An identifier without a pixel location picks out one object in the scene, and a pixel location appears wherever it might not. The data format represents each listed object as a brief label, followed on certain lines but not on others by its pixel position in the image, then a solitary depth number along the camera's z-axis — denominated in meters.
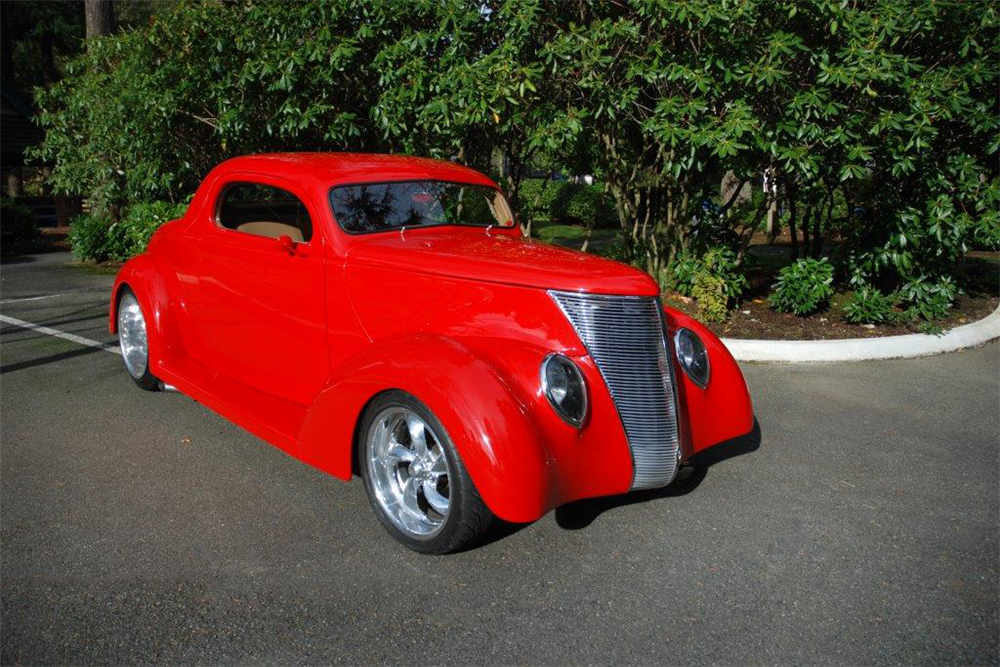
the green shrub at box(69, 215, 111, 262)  13.95
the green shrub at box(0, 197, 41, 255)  17.05
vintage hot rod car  3.44
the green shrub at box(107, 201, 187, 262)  12.68
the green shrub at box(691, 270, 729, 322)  7.81
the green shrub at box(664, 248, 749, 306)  8.08
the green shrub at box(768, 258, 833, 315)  7.88
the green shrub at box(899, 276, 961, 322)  7.86
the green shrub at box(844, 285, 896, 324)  7.77
